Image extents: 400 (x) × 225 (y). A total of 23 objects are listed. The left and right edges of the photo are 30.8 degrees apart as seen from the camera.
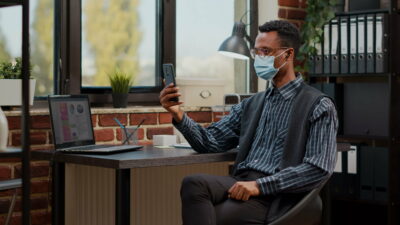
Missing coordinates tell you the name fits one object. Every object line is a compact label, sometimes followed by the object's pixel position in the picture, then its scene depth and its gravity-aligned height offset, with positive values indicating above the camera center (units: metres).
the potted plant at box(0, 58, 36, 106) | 3.05 +0.09
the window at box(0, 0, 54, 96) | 3.30 +0.32
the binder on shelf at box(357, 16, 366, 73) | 4.12 +0.37
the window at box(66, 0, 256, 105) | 3.59 +0.34
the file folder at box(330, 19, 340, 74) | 4.22 +0.36
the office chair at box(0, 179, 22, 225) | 2.87 -0.32
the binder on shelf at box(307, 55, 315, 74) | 4.32 +0.28
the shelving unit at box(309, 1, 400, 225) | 4.07 -0.14
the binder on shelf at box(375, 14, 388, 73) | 4.06 +0.36
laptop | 3.00 -0.08
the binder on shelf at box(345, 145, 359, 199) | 4.20 -0.39
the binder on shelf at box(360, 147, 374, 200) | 4.16 -0.38
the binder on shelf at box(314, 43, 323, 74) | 4.29 +0.28
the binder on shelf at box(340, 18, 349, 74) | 4.18 +0.35
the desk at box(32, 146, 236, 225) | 2.67 -0.21
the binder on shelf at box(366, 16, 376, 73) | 4.09 +0.36
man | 2.67 -0.15
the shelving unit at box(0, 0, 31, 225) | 1.79 -0.02
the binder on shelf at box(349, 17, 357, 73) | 4.15 +0.37
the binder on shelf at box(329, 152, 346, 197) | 4.25 -0.42
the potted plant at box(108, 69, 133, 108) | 3.65 +0.09
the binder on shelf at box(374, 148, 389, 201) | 4.10 -0.37
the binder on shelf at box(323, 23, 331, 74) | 4.25 +0.34
